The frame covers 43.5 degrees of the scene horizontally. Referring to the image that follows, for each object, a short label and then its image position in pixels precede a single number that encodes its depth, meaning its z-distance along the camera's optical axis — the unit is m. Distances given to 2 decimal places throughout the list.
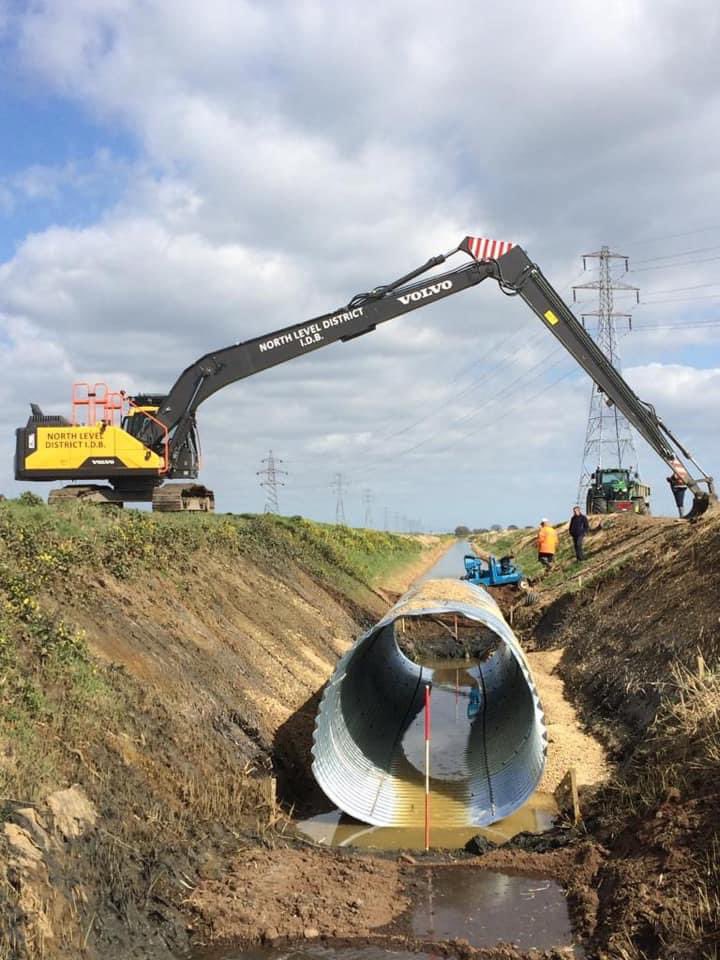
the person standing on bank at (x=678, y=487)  21.06
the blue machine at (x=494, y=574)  27.48
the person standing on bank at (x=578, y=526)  27.00
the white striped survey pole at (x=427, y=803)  10.38
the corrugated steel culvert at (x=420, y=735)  11.53
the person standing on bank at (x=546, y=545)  29.33
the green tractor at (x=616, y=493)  40.22
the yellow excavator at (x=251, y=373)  19.25
